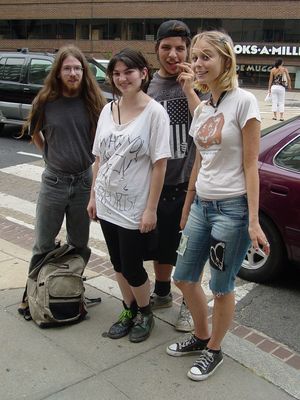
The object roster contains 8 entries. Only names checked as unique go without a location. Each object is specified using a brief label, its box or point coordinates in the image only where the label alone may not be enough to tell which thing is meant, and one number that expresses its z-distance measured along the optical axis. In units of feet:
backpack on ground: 11.11
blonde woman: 8.28
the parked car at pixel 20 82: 38.40
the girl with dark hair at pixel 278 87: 50.24
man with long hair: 11.03
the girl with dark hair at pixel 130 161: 9.56
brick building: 128.36
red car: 13.55
